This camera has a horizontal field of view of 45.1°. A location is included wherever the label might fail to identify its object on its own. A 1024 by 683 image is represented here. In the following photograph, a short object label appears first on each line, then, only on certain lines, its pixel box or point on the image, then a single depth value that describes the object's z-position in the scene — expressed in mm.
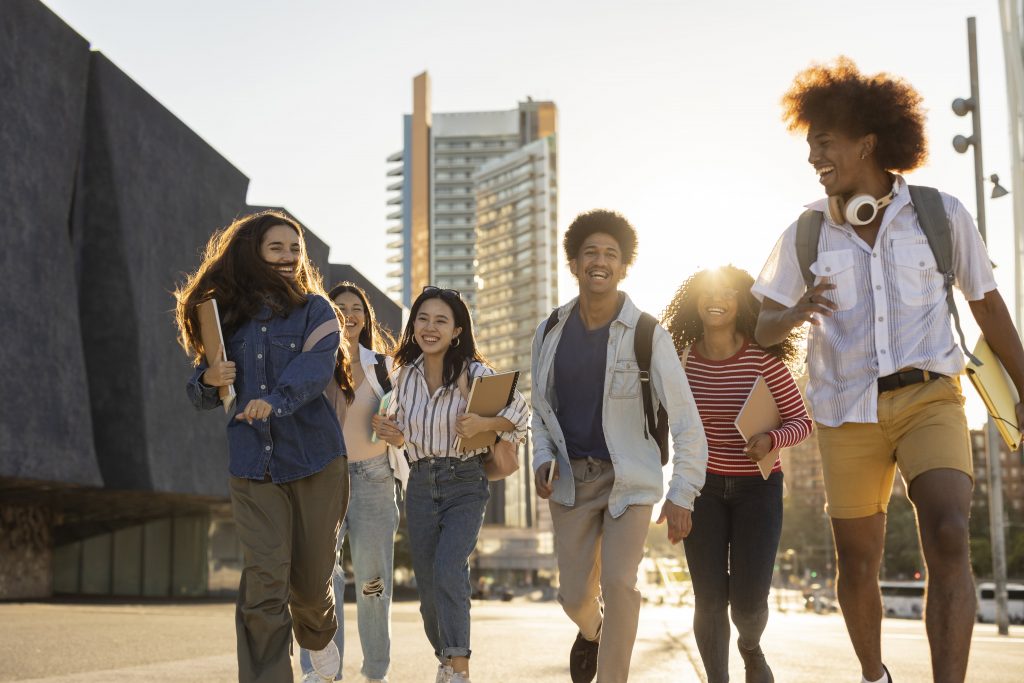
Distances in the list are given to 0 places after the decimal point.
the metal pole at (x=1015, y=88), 38812
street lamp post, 20812
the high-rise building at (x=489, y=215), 178750
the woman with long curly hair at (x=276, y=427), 5031
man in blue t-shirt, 5414
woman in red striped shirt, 6004
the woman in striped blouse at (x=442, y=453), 6129
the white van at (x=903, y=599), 70500
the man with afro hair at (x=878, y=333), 4516
